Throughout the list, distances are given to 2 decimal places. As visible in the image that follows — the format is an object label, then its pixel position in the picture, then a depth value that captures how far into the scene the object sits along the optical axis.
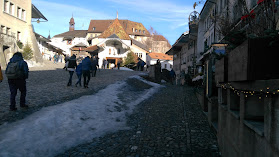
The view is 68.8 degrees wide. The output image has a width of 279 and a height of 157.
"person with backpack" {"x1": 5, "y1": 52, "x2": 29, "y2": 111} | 5.81
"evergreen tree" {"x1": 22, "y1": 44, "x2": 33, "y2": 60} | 24.86
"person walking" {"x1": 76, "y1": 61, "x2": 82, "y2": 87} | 10.95
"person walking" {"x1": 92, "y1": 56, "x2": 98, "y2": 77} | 16.89
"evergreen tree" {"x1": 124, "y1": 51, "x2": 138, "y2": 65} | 41.10
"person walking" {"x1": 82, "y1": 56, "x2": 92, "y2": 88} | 10.76
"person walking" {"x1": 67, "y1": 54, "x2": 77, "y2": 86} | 11.01
